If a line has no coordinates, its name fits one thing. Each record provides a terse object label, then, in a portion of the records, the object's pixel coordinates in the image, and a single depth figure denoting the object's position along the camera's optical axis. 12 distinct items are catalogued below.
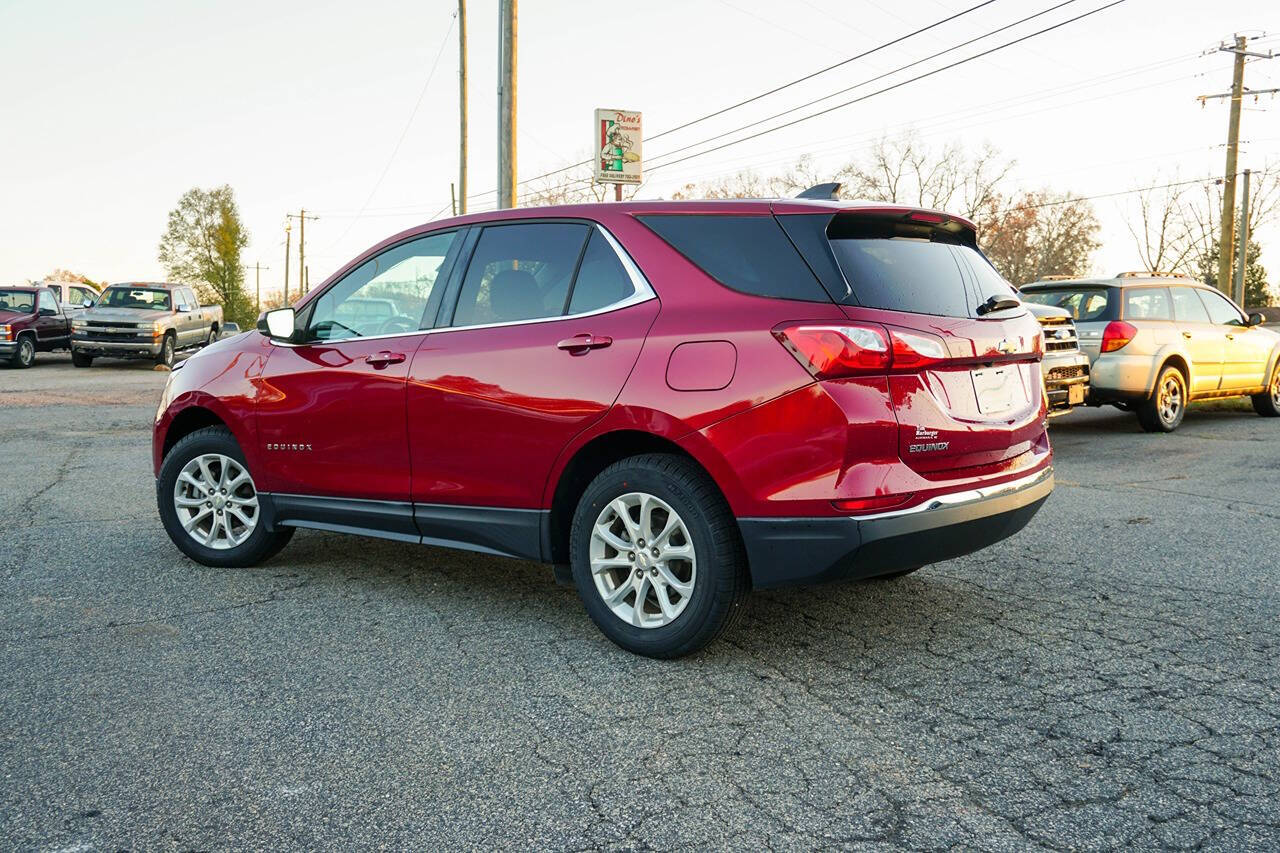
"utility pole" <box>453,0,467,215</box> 26.50
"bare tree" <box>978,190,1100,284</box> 70.94
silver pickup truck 23.69
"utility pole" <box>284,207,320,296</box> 82.31
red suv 3.74
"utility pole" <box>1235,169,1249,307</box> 37.77
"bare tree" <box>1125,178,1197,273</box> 74.06
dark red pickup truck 23.17
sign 15.51
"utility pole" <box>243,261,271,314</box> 108.76
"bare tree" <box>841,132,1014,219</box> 70.12
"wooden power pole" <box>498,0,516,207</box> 18.19
